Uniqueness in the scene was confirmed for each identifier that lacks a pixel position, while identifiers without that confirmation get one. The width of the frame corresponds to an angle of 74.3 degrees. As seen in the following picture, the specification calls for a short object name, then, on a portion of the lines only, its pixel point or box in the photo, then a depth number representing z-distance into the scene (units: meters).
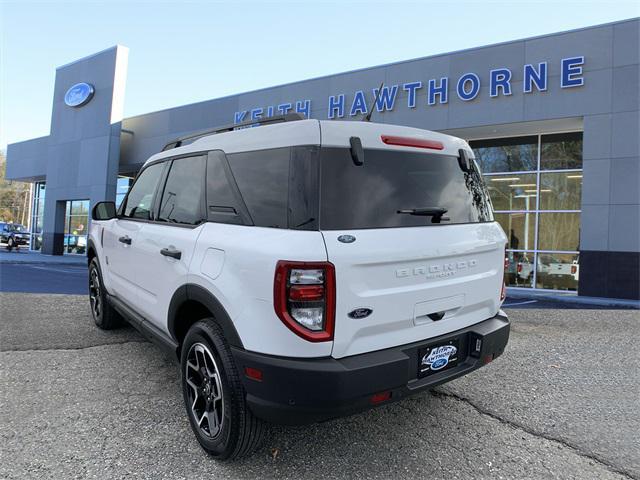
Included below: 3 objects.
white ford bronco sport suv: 2.10
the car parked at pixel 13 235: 25.14
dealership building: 10.47
